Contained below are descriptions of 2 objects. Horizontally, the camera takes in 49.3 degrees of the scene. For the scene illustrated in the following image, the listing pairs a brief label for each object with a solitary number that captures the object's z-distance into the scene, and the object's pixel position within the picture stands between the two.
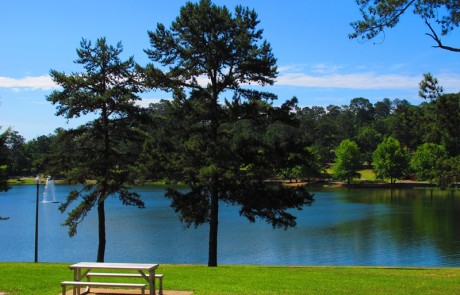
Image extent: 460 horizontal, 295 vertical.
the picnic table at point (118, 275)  9.16
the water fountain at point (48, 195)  73.59
